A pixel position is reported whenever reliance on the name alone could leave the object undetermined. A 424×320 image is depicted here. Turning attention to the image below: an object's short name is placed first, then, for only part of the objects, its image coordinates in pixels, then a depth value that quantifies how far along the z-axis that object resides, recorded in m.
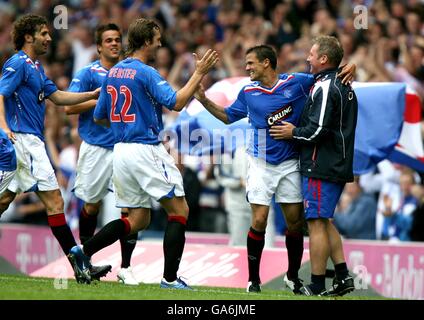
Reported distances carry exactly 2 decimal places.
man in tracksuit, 19.52
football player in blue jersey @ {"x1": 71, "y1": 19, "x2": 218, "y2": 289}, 19.39
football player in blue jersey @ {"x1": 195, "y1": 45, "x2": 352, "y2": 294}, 20.33
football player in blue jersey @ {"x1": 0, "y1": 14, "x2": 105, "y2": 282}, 20.03
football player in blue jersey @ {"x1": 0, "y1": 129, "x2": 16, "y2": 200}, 19.39
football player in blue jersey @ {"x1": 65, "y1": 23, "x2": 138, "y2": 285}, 22.41
